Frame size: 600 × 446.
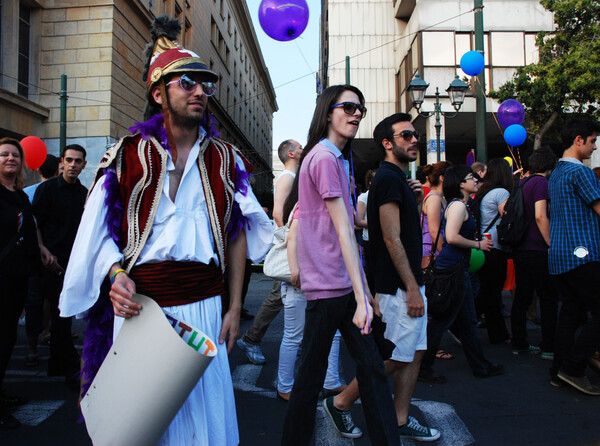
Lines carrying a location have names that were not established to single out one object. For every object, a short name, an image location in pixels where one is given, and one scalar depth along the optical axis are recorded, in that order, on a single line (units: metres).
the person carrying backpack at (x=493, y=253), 5.54
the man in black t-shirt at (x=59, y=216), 4.55
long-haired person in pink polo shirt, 2.42
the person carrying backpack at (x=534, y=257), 4.79
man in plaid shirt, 3.88
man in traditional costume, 1.83
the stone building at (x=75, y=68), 15.81
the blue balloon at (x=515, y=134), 10.05
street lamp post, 11.21
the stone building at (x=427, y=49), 18.64
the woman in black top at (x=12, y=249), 3.71
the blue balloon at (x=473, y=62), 9.87
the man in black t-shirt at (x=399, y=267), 2.97
